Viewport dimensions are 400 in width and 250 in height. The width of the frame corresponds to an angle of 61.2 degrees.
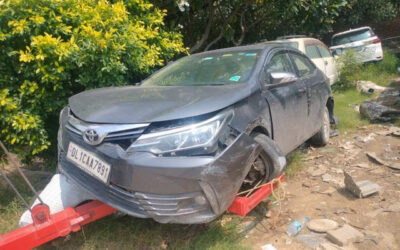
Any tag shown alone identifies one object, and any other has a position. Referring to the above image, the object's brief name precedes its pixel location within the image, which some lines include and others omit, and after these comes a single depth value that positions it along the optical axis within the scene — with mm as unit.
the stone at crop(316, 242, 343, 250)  2602
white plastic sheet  2736
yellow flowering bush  3354
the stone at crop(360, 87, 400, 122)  6129
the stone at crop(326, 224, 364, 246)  2662
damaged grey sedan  2164
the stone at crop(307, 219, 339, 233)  2869
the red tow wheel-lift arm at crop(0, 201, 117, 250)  2239
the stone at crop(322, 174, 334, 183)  3938
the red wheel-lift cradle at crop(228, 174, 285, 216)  2504
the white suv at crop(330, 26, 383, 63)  10758
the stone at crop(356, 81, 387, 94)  8703
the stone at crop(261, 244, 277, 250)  2660
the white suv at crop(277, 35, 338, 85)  7347
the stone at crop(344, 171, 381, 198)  3402
